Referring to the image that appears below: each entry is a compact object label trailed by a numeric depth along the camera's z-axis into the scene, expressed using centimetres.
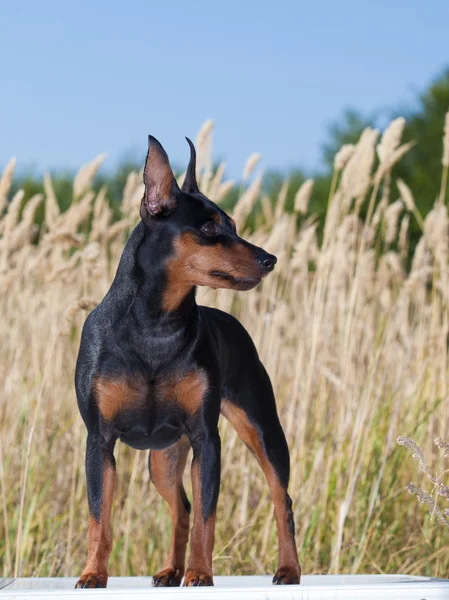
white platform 408
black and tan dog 437
